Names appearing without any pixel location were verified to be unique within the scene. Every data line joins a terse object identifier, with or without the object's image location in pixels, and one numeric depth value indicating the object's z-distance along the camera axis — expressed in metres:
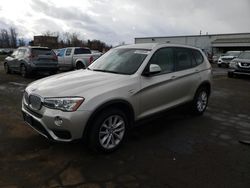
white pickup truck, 10.79
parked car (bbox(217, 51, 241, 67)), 18.31
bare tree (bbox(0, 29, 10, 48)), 66.16
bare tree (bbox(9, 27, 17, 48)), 67.21
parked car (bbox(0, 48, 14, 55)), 41.93
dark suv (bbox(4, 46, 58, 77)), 9.20
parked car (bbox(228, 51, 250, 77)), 10.44
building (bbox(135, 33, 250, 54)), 32.58
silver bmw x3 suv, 2.62
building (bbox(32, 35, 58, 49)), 42.95
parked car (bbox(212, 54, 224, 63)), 24.35
